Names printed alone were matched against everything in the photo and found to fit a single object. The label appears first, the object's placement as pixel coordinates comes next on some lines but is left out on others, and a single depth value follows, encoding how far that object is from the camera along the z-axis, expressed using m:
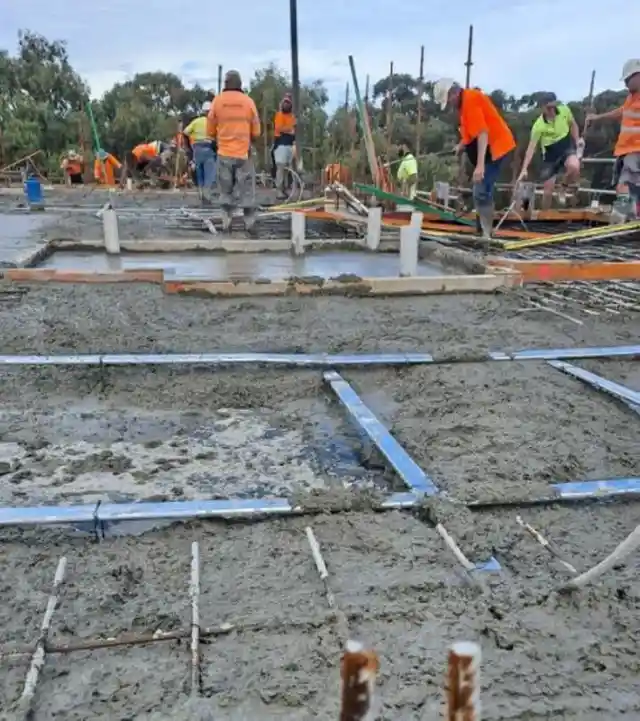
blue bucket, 11.20
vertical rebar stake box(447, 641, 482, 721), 0.78
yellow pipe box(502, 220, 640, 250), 7.26
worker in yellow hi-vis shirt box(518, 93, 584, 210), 8.49
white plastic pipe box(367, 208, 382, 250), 7.59
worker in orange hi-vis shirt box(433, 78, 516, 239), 7.07
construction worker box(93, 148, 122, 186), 16.58
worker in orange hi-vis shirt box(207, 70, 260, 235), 7.61
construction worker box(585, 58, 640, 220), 7.00
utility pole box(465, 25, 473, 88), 13.45
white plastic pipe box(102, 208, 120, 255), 6.97
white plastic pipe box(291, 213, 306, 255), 7.25
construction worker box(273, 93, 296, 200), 11.48
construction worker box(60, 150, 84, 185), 16.30
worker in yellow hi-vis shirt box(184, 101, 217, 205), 10.53
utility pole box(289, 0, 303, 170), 11.55
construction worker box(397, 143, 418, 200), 12.18
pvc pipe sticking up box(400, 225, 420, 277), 6.15
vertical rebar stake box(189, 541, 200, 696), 1.58
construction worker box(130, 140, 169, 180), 15.88
